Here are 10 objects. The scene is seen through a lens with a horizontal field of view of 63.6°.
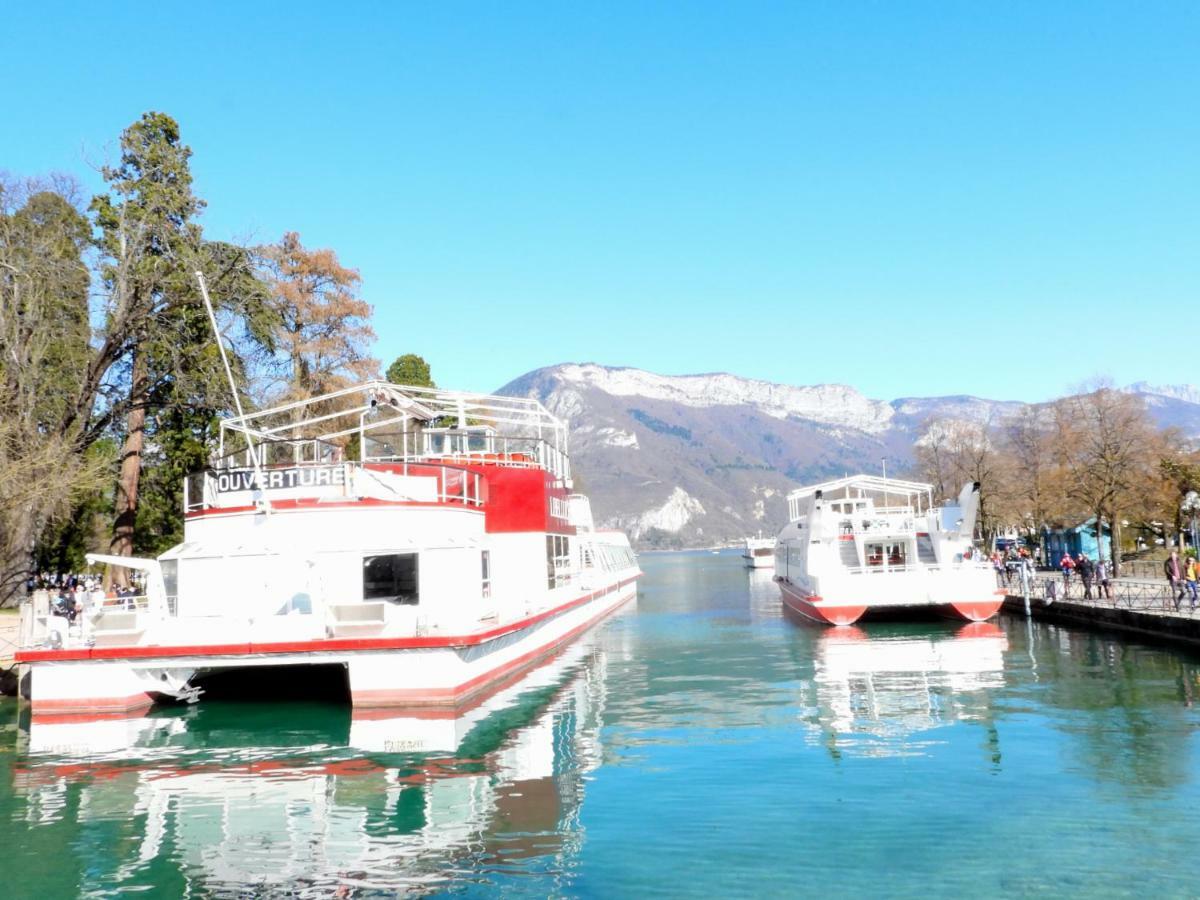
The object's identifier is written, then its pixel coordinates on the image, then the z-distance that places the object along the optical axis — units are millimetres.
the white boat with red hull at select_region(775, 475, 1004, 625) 34938
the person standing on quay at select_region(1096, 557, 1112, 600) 35656
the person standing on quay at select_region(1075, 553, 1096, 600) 36031
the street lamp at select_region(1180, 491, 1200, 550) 38438
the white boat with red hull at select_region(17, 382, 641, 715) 18797
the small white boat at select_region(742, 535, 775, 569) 124625
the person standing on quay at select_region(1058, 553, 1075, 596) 39981
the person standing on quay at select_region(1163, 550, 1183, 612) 30719
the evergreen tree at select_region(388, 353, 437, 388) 69750
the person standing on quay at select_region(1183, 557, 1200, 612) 29578
